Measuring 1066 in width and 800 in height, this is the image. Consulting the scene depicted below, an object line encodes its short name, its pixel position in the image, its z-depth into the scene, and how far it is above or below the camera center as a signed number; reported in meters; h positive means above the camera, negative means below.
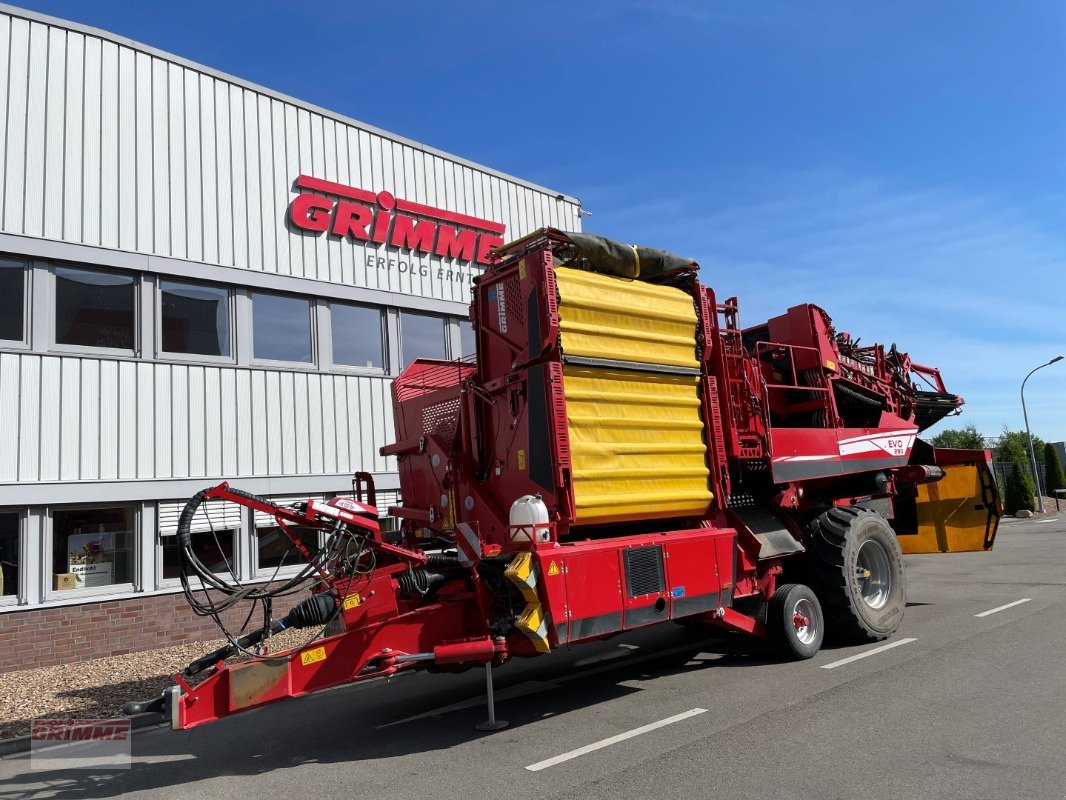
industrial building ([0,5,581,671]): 9.81 +3.22
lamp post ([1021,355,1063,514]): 33.03 +1.00
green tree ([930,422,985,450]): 50.59 +3.61
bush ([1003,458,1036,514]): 34.44 -0.52
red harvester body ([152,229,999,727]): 5.61 +0.14
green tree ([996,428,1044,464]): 39.59 +1.78
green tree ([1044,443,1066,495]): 42.09 +0.44
